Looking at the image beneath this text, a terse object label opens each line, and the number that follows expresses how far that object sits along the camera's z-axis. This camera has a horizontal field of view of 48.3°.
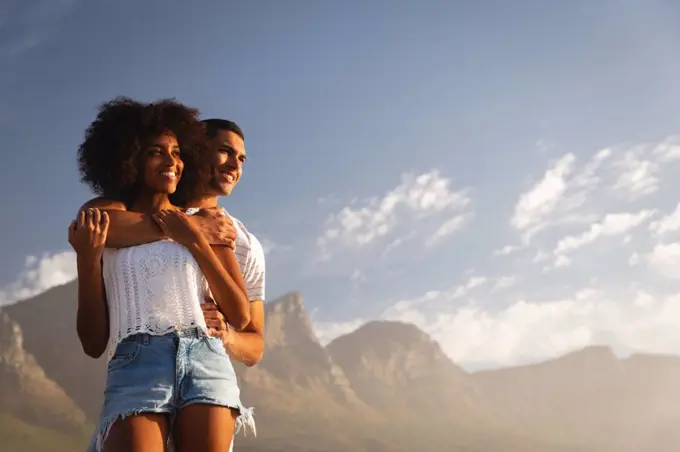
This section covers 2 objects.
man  3.18
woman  2.88
